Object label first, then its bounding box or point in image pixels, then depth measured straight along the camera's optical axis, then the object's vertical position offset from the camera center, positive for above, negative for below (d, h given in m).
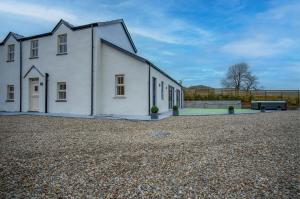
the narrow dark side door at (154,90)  11.37 +0.70
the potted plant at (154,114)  9.71 -0.80
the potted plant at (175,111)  12.17 -0.78
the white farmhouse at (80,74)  10.79 +1.82
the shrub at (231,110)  13.89 -0.80
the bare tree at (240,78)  32.15 +4.28
